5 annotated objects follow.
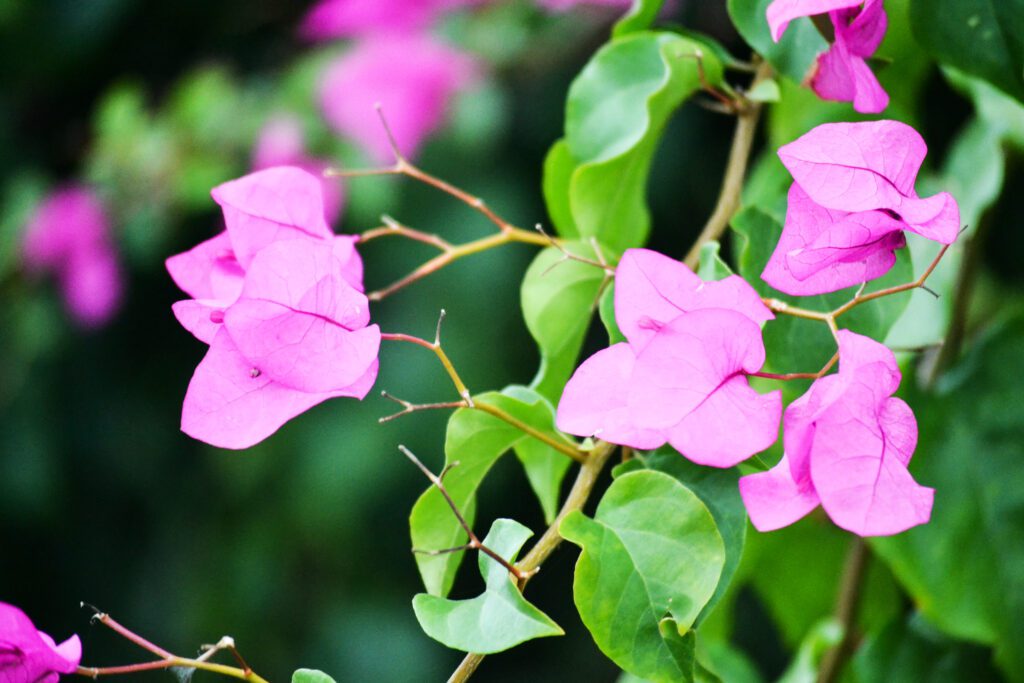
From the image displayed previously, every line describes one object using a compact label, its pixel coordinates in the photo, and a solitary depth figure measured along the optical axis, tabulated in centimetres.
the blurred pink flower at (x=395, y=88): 235
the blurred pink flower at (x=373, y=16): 245
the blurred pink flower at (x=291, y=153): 236
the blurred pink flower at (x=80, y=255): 253
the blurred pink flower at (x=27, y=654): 96
